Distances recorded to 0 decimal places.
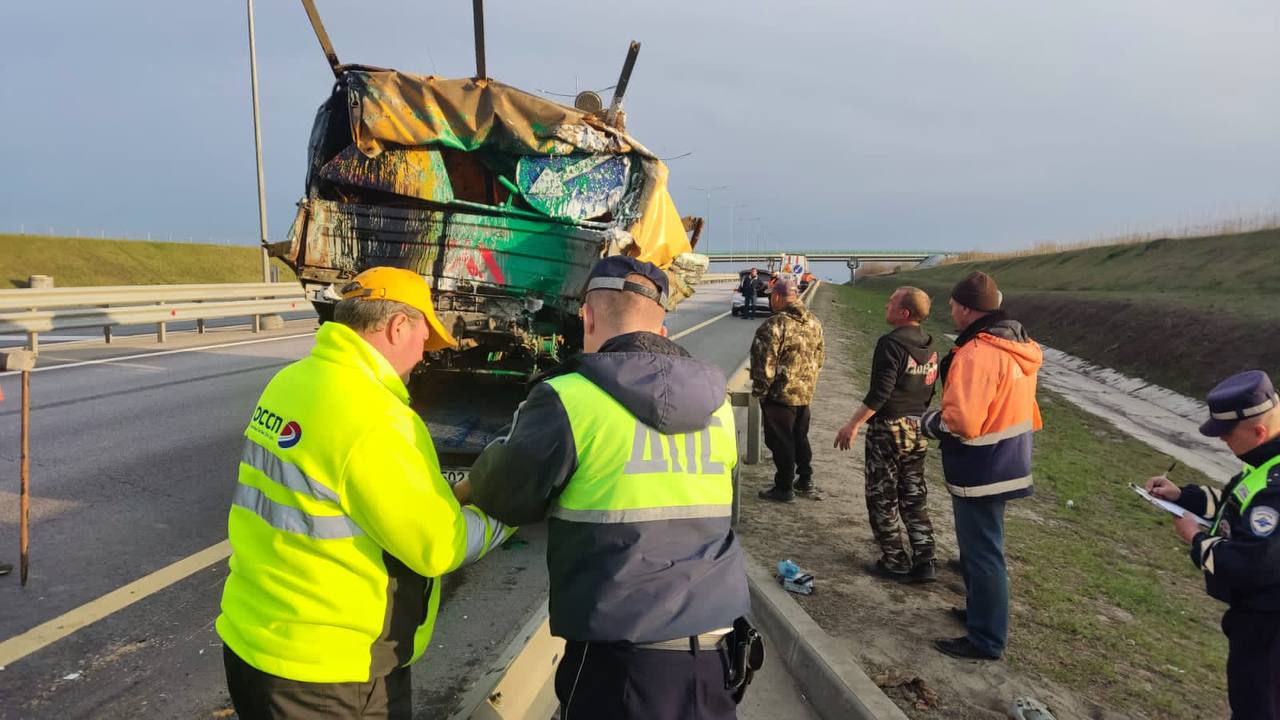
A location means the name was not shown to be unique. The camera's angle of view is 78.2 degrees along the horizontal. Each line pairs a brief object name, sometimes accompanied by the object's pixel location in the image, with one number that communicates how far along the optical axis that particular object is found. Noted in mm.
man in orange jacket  3898
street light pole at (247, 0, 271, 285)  22906
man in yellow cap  1845
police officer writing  2688
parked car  26781
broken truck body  6234
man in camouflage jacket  6281
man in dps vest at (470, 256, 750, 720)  1908
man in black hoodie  4953
